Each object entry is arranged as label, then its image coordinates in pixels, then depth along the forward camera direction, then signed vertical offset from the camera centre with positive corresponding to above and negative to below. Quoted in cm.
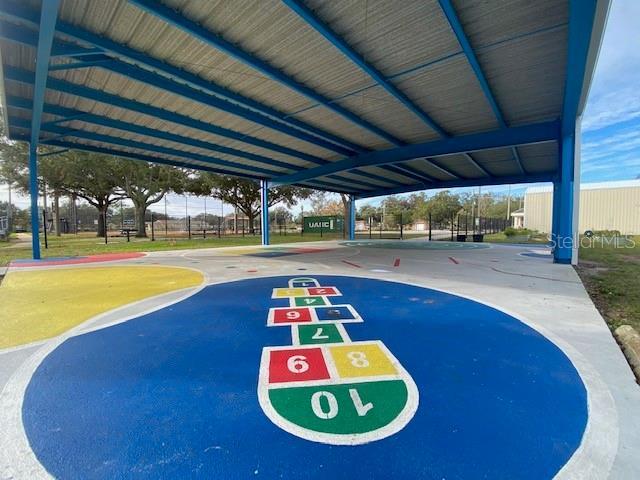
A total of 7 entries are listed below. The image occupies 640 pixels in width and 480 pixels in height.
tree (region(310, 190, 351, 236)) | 6731 +400
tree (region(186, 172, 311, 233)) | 2960 +328
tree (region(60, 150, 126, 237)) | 2470 +408
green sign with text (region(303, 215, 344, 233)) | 2895 -9
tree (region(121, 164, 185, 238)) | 2619 +369
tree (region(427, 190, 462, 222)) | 4939 +327
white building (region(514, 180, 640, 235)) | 2856 +155
